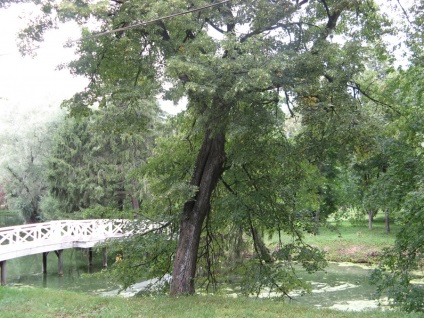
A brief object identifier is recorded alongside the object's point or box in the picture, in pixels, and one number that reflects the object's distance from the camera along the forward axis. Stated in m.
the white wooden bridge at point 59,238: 17.36
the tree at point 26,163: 29.50
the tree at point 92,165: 26.92
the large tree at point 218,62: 7.68
